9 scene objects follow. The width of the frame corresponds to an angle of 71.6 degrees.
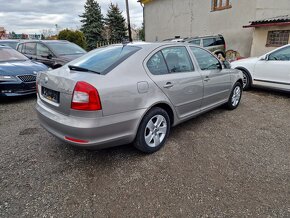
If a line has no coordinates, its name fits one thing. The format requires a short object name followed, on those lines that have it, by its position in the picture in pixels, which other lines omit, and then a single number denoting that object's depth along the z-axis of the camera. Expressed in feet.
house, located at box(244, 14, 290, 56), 30.66
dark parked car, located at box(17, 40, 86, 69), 21.65
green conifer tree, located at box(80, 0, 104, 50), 86.84
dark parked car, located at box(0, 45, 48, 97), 15.77
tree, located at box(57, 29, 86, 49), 64.18
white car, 17.22
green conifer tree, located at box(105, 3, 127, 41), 92.43
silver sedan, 7.10
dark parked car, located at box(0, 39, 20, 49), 34.99
